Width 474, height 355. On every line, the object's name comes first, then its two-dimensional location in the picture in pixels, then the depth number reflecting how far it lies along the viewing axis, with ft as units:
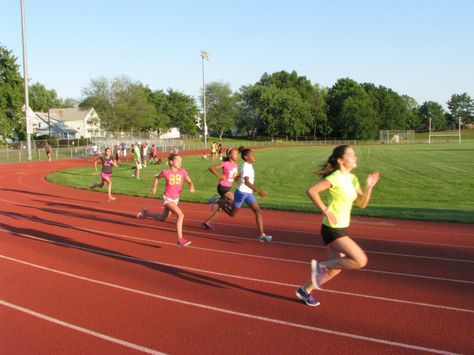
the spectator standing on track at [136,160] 82.94
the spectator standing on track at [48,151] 133.28
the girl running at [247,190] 29.94
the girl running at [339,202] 16.87
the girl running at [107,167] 54.90
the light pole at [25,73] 119.65
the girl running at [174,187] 28.76
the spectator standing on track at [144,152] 109.58
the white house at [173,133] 350.56
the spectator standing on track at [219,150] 126.93
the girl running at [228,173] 32.03
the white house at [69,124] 300.81
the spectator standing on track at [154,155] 118.62
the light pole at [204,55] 195.52
